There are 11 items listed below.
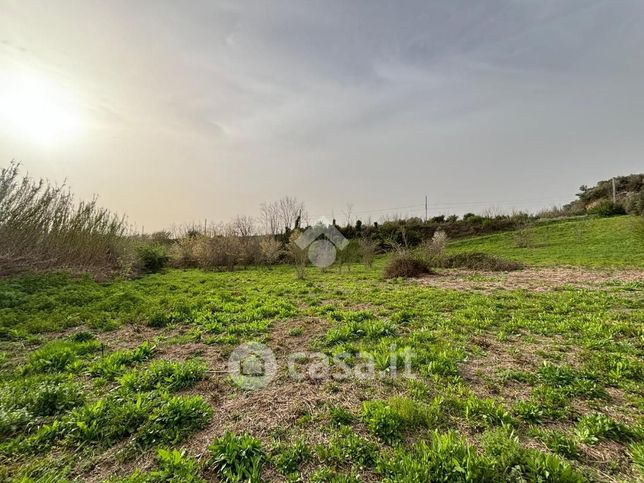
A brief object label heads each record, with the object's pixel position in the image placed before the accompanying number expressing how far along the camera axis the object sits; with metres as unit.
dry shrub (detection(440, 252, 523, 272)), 13.82
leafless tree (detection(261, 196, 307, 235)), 27.77
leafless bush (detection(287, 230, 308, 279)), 13.99
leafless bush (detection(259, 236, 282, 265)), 21.34
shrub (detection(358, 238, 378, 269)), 17.55
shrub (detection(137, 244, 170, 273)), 17.12
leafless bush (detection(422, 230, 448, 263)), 15.64
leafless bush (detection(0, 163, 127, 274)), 10.52
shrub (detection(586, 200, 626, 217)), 26.52
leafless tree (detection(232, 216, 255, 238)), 23.36
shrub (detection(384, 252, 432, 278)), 13.07
